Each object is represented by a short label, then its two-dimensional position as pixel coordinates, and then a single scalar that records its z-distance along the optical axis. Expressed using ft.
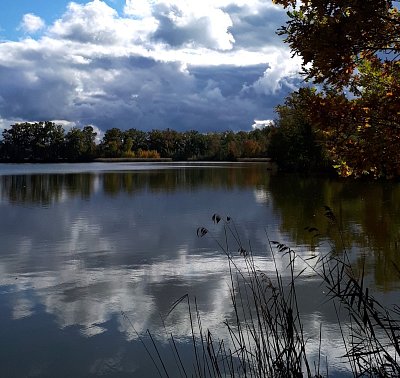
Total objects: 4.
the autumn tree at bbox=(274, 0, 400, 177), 20.10
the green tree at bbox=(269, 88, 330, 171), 182.09
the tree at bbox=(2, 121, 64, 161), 486.79
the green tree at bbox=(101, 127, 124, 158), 488.44
